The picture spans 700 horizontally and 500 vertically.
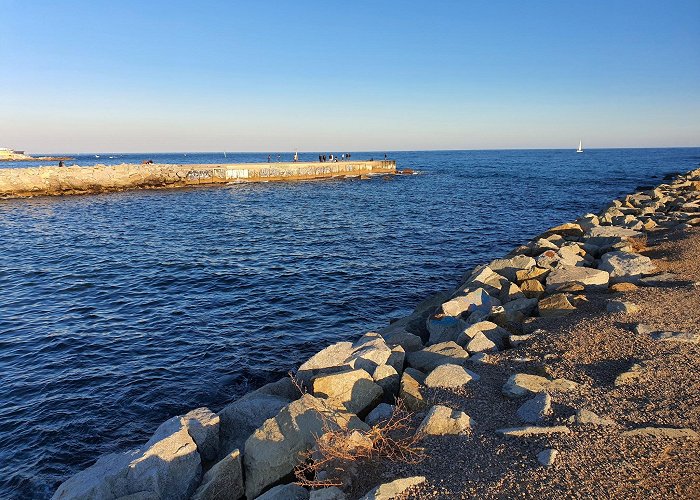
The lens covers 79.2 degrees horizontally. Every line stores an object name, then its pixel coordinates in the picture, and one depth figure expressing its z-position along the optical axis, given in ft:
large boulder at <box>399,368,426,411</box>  19.81
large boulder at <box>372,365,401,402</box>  22.41
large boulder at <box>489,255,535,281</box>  40.47
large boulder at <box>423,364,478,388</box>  21.09
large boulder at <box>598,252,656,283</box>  35.78
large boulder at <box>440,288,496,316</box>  32.89
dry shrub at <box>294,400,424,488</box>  15.65
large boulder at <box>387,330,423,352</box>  29.71
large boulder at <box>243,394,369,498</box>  17.60
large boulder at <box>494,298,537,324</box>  29.60
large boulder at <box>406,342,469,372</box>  24.25
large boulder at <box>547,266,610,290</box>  33.88
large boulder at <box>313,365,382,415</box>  20.90
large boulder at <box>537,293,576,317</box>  29.33
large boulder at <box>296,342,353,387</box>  25.18
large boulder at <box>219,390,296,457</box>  22.50
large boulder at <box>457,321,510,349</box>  26.48
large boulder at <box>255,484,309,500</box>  15.99
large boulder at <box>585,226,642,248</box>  47.65
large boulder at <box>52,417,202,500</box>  18.56
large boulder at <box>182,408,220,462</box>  21.58
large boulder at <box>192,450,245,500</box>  17.58
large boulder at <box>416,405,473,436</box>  17.33
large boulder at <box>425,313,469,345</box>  29.40
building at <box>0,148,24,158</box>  469.16
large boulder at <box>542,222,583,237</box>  57.68
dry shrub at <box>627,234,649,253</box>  44.83
